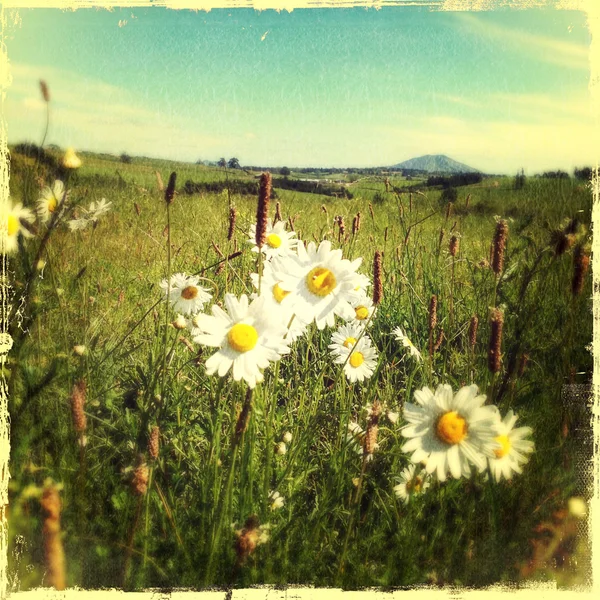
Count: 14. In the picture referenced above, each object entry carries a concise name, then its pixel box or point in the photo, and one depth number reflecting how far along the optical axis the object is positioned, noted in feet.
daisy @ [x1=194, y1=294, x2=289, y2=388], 0.93
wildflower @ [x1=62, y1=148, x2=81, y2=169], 1.20
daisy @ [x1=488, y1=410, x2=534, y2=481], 1.05
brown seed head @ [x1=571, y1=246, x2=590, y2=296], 1.11
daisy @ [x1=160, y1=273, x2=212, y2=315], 1.31
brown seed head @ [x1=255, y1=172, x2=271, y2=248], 0.85
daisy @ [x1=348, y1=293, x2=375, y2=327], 1.26
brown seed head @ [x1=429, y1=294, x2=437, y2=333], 1.04
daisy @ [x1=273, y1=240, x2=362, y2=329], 0.99
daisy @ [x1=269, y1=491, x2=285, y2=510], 1.08
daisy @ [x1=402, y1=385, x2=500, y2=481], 0.97
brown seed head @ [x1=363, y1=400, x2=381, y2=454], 0.88
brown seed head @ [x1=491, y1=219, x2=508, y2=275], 1.00
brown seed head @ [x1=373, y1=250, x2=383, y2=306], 0.96
